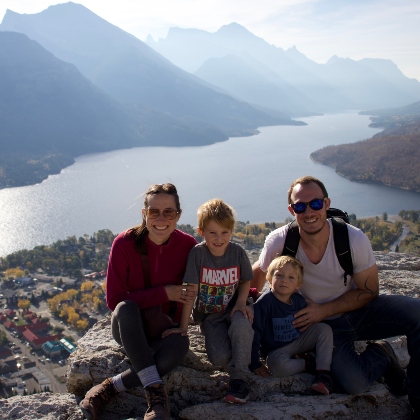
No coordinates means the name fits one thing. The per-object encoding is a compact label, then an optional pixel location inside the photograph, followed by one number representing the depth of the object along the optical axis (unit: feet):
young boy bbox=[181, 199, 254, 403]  6.76
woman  6.43
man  6.74
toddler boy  6.77
